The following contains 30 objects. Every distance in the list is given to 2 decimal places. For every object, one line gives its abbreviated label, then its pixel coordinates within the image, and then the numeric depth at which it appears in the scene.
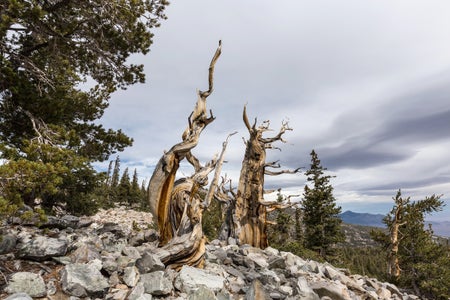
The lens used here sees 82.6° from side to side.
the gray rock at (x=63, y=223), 7.18
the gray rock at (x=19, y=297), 3.37
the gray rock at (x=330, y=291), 5.82
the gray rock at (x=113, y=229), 8.27
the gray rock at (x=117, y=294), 4.01
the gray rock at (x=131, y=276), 4.39
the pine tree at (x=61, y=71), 5.50
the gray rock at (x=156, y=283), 4.28
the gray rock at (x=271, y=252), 9.07
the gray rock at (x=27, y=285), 3.71
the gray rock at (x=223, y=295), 4.52
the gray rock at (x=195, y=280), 4.67
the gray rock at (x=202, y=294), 4.34
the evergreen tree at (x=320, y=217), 27.03
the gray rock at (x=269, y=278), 5.71
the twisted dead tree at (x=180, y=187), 6.49
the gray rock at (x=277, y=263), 7.12
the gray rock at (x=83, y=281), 3.96
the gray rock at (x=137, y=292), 4.03
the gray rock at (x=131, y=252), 5.33
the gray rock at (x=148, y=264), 4.81
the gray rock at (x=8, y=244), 4.61
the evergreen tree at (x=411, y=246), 21.34
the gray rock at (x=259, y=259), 7.02
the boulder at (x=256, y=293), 4.79
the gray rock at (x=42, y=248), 4.54
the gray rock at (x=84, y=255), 4.76
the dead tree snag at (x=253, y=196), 12.07
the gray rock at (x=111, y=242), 5.64
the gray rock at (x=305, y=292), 5.27
